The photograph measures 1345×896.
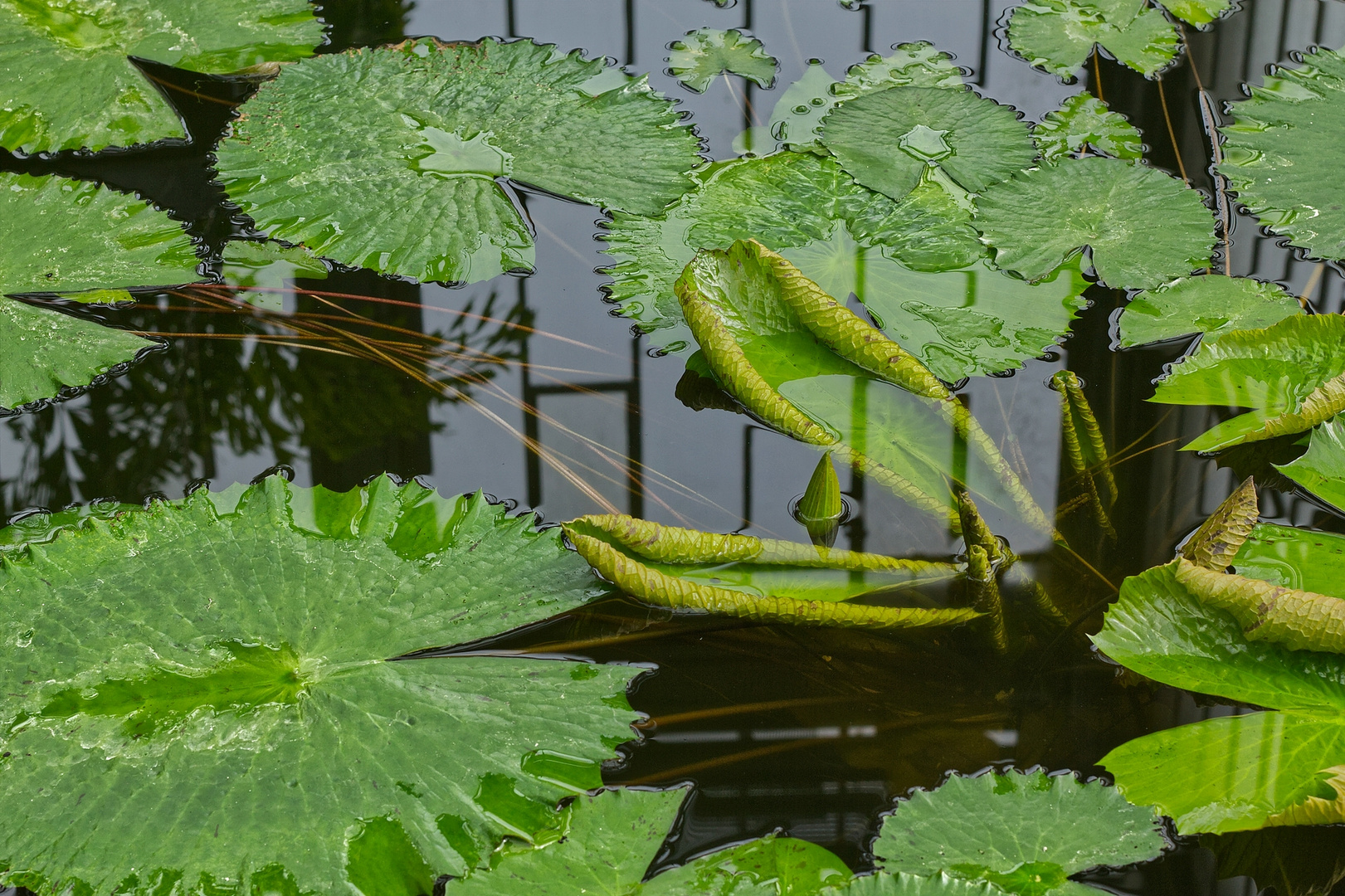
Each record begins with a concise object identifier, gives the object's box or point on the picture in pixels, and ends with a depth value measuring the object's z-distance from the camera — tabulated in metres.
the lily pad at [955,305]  3.84
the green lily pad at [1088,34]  4.08
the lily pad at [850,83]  4.01
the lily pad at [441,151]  3.91
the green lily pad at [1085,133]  3.98
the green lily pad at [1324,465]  3.76
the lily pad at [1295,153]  3.92
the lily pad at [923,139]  3.95
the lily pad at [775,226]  3.89
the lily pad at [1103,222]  3.88
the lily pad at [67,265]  3.82
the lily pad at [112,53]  3.98
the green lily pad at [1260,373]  3.80
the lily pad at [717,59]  4.07
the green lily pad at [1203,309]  3.85
